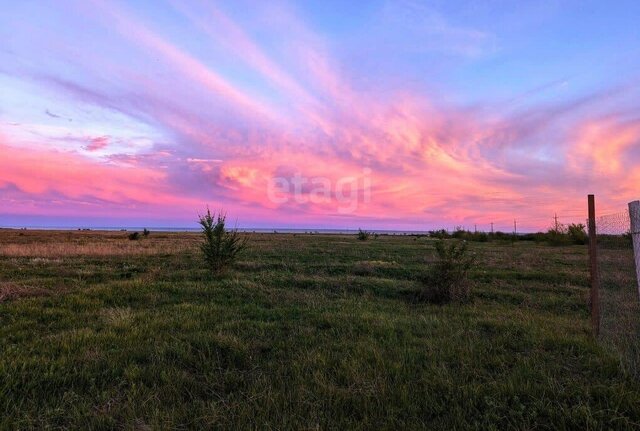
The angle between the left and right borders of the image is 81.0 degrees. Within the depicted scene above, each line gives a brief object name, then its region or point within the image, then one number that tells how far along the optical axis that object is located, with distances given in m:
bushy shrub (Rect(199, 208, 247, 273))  14.18
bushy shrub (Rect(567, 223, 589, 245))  46.84
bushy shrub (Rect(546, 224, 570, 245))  49.31
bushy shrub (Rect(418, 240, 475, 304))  10.16
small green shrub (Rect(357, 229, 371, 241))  55.61
